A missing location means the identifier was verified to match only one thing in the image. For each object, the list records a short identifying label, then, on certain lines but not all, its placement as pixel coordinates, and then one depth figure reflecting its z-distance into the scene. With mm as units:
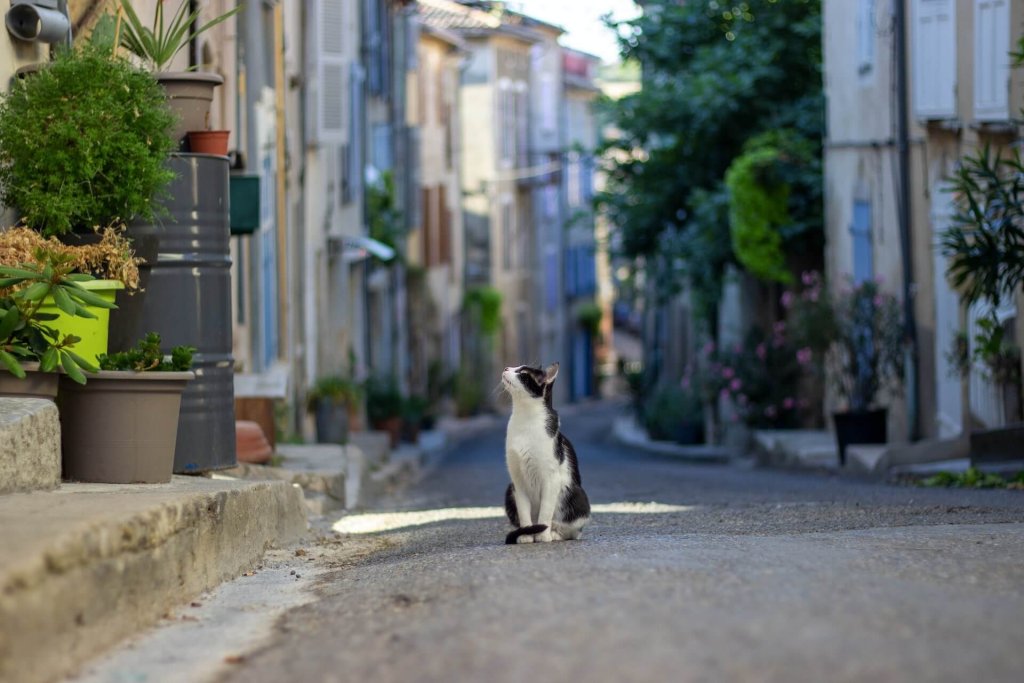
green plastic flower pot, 6605
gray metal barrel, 7590
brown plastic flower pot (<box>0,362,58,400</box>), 6223
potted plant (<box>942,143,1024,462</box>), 10516
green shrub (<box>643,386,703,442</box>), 26516
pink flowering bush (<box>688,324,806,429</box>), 20156
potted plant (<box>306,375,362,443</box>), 18172
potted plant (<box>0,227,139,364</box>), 6500
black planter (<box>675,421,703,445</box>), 26328
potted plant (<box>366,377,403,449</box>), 23031
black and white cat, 6434
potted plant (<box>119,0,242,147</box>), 7871
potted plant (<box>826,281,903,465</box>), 15938
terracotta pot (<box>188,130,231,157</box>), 7844
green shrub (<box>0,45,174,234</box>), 6973
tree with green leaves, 20281
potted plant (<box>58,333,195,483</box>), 6652
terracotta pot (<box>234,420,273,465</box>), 10133
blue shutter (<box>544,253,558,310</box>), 47625
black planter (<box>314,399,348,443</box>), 18125
